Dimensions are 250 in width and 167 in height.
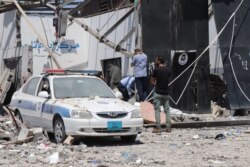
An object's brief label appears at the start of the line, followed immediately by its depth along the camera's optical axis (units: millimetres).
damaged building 17641
